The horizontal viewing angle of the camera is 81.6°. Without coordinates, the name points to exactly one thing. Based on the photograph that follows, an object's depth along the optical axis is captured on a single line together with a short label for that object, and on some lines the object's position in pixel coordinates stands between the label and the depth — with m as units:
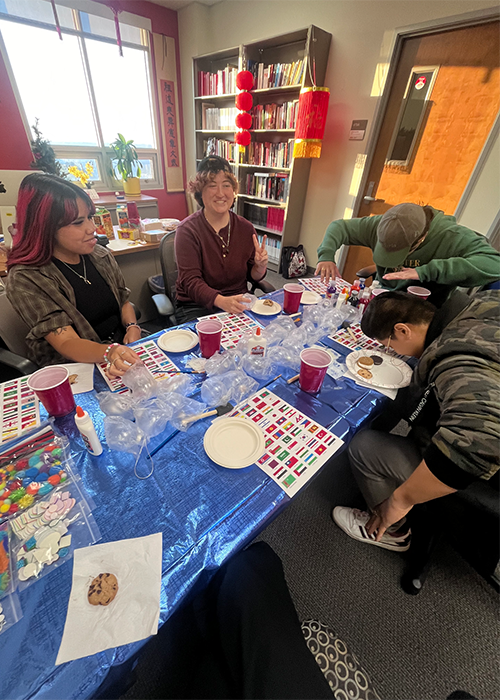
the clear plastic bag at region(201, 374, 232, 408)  0.99
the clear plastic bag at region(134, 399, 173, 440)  0.87
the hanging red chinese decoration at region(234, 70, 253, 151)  3.23
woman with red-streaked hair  1.19
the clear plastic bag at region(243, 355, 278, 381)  1.14
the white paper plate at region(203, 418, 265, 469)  0.82
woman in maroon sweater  1.71
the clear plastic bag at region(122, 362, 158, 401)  1.00
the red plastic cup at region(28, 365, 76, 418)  0.86
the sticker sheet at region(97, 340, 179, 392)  1.06
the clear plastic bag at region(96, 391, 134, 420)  0.92
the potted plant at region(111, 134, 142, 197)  3.96
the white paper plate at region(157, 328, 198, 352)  1.25
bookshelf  3.12
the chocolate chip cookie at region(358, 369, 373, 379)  1.16
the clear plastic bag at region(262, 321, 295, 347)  1.30
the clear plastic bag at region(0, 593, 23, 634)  0.53
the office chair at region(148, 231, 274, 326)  1.98
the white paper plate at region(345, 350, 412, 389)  1.15
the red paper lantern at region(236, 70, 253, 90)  3.21
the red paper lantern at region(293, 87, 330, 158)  2.82
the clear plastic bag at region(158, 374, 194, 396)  1.02
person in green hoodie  1.48
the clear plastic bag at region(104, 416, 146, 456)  0.82
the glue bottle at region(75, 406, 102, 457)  0.75
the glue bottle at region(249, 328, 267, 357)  1.14
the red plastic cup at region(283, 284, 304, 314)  1.52
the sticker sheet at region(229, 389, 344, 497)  0.81
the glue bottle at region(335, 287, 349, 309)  1.64
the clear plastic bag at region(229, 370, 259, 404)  1.02
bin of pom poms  0.69
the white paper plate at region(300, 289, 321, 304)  1.70
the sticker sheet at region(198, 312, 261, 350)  1.30
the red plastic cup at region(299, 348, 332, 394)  1.02
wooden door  2.33
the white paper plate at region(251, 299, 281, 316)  1.54
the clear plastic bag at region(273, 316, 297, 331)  1.39
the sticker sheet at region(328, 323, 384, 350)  1.36
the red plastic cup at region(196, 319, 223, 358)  1.14
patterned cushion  0.70
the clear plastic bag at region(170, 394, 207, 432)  0.91
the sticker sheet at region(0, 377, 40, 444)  0.86
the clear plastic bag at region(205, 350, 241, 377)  1.10
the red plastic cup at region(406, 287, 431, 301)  1.46
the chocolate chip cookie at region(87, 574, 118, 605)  0.57
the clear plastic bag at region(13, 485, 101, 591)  0.60
